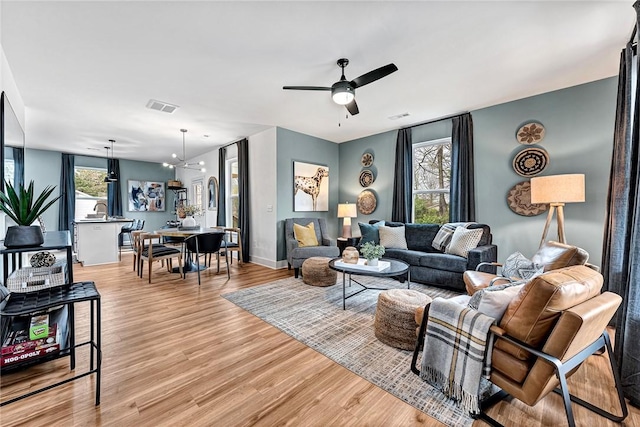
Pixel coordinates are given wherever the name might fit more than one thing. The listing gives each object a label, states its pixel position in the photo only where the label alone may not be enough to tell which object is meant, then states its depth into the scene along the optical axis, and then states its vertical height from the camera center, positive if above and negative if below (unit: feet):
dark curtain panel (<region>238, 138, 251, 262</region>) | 18.81 +0.87
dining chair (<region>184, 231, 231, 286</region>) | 13.90 -1.70
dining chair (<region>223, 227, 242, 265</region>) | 16.00 -2.23
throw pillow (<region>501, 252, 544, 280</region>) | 7.54 -1.77
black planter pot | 5.32 -0.50
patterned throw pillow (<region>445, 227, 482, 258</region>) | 11.95 -1.45
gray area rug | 5.54 -3.79
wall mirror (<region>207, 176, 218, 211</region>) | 23.07 +1.51
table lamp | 17.80 -0.25
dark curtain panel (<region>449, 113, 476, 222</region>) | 13.80 +2.01
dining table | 13.64 -1.17
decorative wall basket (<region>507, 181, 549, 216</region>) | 11.97 +0.37
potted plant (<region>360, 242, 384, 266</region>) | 10.17 -1.66
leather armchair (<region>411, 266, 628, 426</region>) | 4.03 -2.03
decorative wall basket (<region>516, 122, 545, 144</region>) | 11.90 +3.50
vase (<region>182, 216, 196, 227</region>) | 16.01 -0.65
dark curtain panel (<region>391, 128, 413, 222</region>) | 16.47 +2.10
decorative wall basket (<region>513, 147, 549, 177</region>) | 11.82 +2.20
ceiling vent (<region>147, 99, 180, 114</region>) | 12.62 +5.25
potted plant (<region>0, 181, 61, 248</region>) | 5.38 -0.12
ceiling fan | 8.13 +4.13
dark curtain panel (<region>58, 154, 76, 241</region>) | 23.35 +1.79
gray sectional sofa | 11.56 -2.27
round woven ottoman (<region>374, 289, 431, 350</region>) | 7.17 -3.04
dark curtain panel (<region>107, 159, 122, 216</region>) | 25.84 +1.86
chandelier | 22.88 +5.13
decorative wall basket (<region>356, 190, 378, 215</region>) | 18.39 +0.58
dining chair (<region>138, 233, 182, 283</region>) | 13.47 -2.16
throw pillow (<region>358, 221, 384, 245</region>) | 15.34 -1.35
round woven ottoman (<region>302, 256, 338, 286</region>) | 12.72 -3.07
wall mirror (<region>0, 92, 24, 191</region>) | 7.57 +2.70
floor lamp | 9.34 +0.63
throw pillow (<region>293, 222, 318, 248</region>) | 15.62 -1.52
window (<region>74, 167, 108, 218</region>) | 24.63 +2.15
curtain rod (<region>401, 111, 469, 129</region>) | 14.40 +5.19
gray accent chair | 14.44 -2.16
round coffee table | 9.44 -2.24
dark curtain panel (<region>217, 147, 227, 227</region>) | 21.75 +2.18
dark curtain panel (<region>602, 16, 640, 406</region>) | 5.40 -0.53
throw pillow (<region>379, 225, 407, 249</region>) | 14.62 -1.57
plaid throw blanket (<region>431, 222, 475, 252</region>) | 13.08 -1.28
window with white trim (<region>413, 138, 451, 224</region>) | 15.44 +1.79
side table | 16.65 -2.01
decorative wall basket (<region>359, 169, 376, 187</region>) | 18.58 +2.32
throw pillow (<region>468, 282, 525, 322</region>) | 4.86 -1.71
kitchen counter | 17.85 -2.01
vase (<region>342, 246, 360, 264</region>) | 10.76 -1.89
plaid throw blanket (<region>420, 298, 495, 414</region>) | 4.77 -2.75
